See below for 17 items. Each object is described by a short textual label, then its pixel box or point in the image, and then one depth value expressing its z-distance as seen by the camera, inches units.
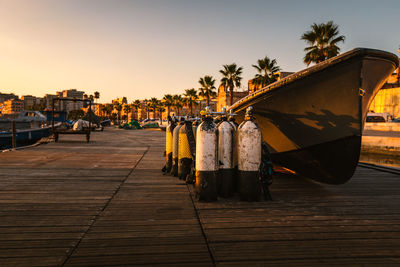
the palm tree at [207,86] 2079.0
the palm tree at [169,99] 3088.1
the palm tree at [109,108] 5128.0
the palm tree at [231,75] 1706.4
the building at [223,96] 3220.5
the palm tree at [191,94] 2546.8
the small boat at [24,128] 1069.4
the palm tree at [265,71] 1469.0
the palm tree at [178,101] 3016.7
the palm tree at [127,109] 4819.9
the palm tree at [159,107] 3565.2
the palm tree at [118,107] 4296.8
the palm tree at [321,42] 1112.8
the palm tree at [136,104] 4464.3
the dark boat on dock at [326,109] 166.6
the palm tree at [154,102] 3686.0
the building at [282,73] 2002.2
